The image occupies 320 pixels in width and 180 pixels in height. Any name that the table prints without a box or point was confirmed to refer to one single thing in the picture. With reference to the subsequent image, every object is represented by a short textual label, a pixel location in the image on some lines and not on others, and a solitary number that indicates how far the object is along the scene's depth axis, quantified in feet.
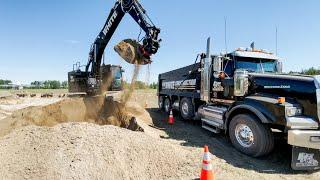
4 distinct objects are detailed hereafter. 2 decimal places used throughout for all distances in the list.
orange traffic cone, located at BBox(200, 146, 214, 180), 10.48
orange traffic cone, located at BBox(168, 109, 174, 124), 24.79
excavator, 24.10
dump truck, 12.81
